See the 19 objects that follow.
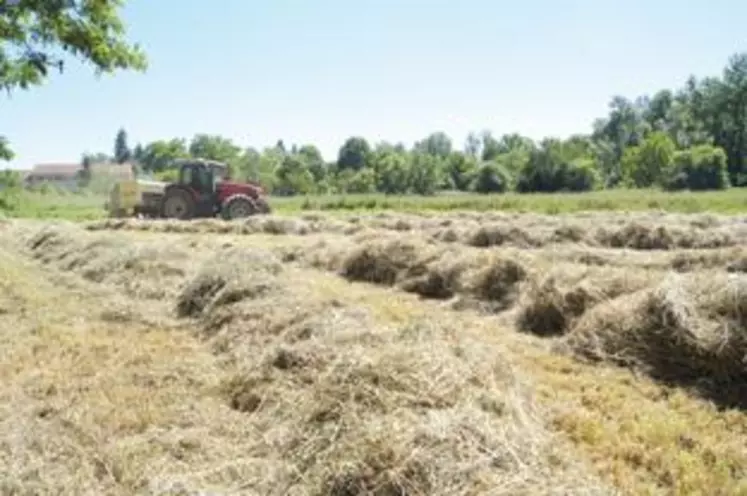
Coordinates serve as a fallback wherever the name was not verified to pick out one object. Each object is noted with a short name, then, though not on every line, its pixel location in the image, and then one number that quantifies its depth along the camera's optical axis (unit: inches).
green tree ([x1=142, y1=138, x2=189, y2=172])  4114.2
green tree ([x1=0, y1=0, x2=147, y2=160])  331.9
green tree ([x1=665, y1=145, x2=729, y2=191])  2487.7
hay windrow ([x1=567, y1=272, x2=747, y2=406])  249.1
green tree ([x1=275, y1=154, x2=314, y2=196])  3125.0
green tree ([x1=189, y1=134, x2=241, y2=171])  3878.0
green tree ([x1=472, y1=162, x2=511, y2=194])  2773.1
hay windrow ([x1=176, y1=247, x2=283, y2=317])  360.8
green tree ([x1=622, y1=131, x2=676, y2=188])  2805.1
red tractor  1128.2
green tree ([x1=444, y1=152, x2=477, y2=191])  3245.6
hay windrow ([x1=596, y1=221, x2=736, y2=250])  641.6
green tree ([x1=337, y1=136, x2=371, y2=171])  3914.9
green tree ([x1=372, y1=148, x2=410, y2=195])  3125.0
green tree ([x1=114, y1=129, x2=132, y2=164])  5433.1
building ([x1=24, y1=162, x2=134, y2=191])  3580.2
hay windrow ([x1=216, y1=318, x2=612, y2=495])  152.2
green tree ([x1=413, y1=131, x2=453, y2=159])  5191.9
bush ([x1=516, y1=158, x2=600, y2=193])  2593.5
